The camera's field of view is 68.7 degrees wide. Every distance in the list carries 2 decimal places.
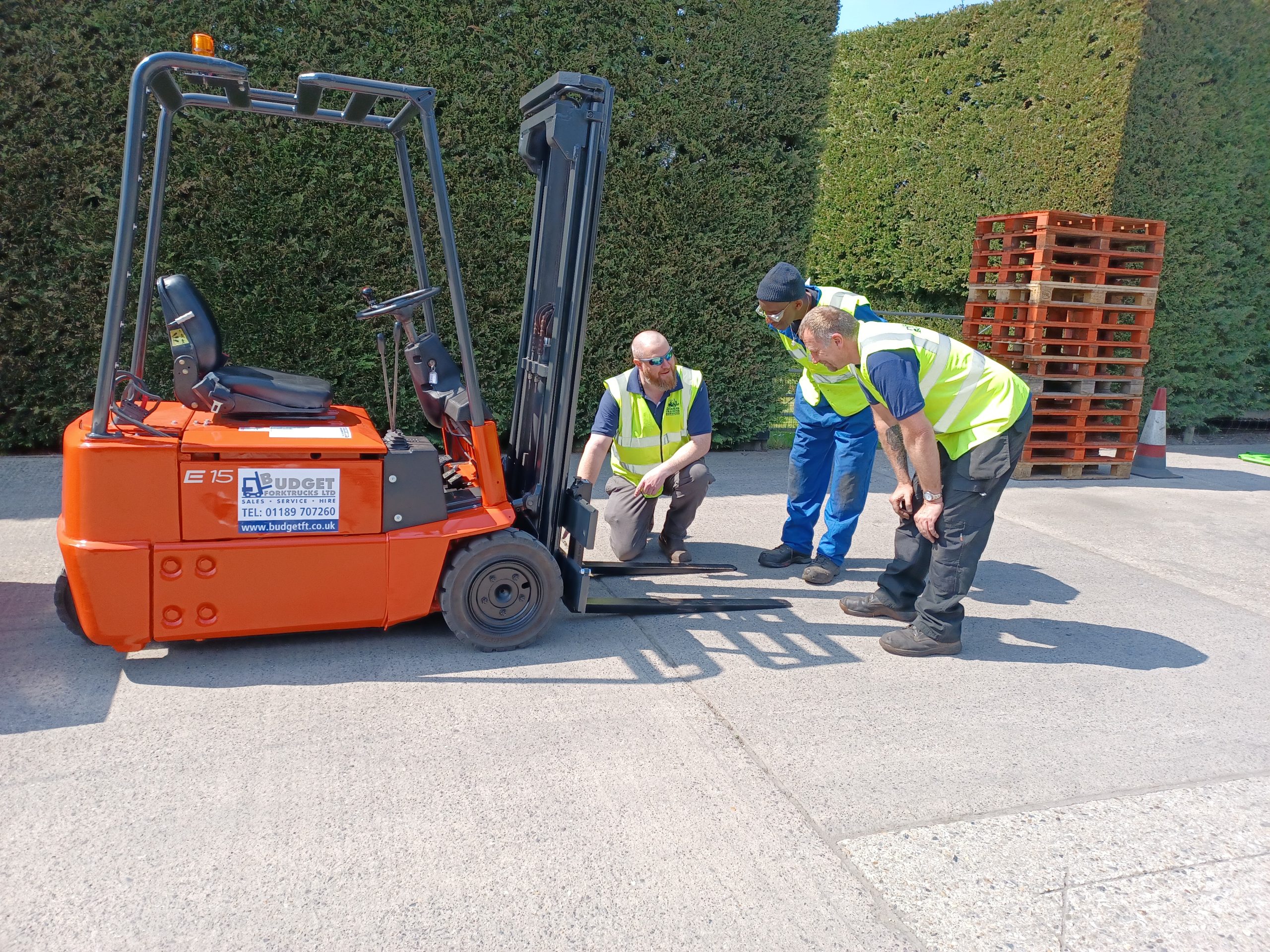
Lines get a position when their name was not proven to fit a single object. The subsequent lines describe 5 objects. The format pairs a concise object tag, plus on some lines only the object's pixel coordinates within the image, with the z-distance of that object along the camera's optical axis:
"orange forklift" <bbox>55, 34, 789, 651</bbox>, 3.42
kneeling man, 5.08
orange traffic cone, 9.01
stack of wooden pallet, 8.33
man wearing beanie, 4.94
